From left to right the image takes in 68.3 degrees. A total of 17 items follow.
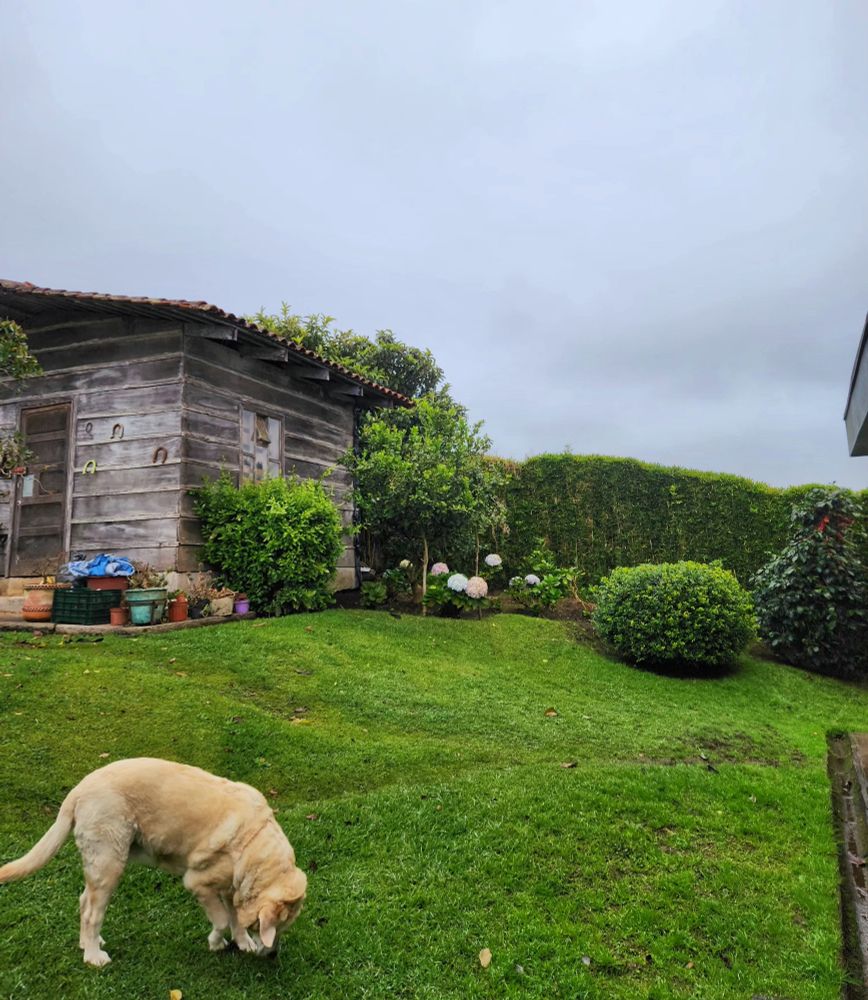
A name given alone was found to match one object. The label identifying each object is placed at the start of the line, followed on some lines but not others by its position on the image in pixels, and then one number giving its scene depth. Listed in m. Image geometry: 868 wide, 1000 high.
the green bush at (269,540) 9.50
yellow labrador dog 2.40
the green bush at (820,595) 10.08
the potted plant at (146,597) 8.59
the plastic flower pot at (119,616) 8.62
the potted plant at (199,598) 9.23
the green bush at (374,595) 11.57
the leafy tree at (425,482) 10.91
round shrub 9.26
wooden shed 9.63
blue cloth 8.96
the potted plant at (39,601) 8.78
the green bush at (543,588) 12.18
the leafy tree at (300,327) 17.67
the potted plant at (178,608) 8.88
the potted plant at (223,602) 9.39
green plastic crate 8.65
